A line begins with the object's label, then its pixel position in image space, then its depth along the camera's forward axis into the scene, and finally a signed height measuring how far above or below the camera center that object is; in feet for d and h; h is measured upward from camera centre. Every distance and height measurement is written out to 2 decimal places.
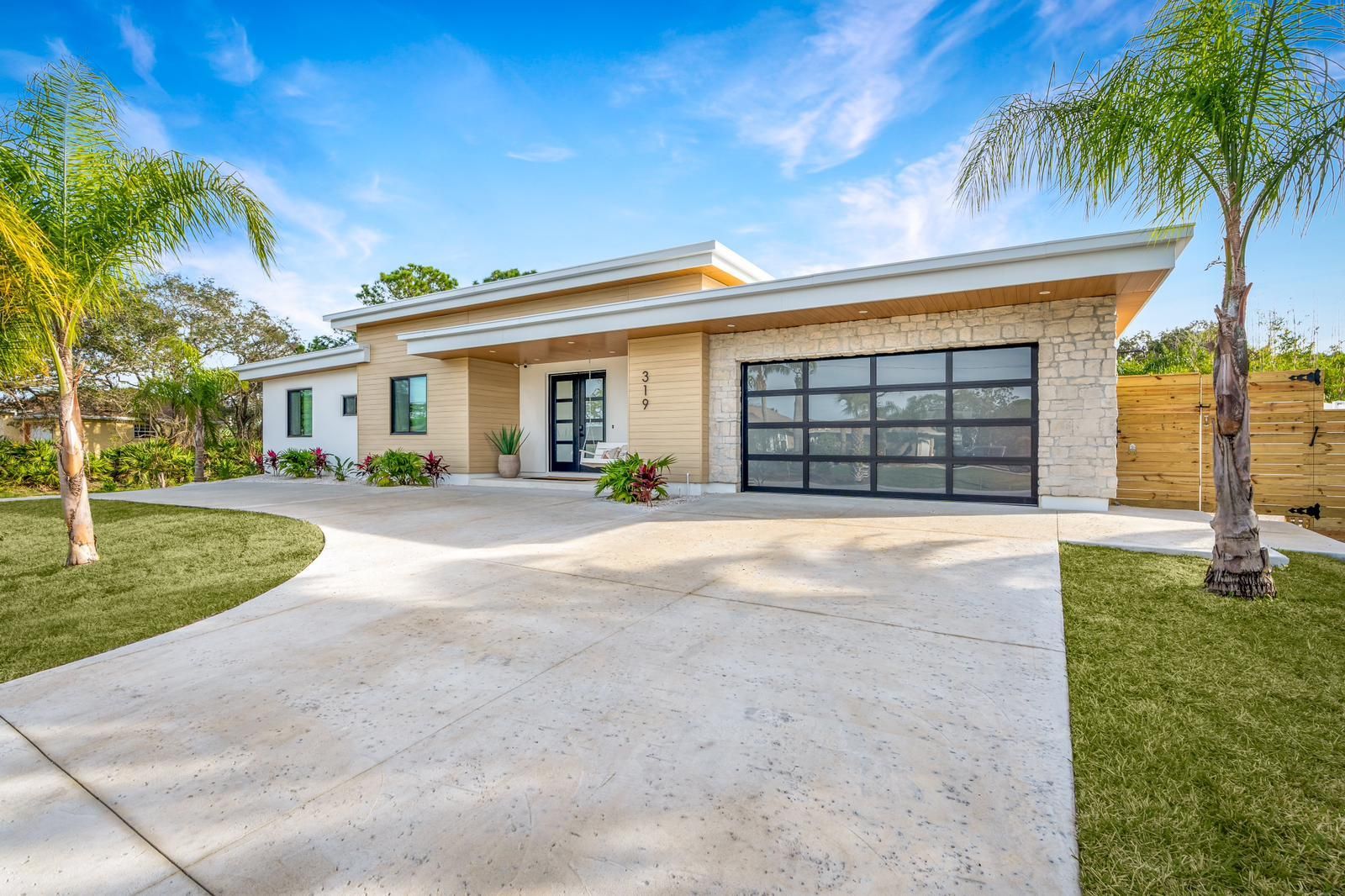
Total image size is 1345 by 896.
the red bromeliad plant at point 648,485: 28.40 -2.14
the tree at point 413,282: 90.74 +25.56
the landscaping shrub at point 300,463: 47.37 -1.70
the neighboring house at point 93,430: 61.72 +1.61
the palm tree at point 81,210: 15.56 +6.80
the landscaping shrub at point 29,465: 46.85 -1.81
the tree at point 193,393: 43.91 +3.81
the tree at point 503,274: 87.81 +25.91
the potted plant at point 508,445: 40.60 -0.24
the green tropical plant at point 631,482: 28.58 -2.00
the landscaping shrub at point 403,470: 40.01 -1.92
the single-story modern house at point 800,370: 24.10 +4.04
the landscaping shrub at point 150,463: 49.47 -1.78
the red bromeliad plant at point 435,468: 40.14 -1.81
